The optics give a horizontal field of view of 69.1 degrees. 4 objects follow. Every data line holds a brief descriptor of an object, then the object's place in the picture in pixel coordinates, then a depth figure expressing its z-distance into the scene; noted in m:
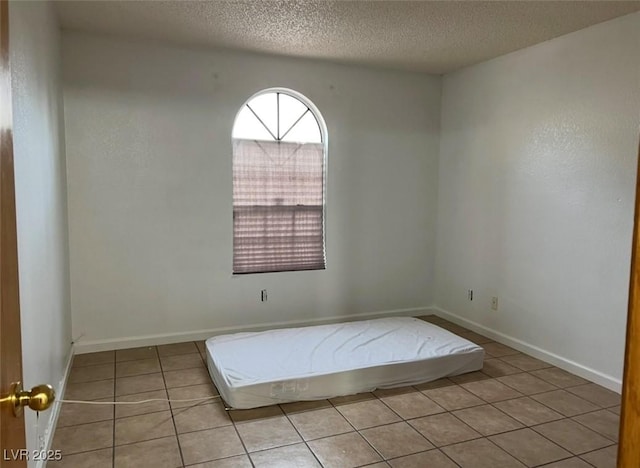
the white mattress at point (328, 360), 2.91
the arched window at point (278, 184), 4.22
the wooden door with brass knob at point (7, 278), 0.88
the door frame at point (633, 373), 0.83
